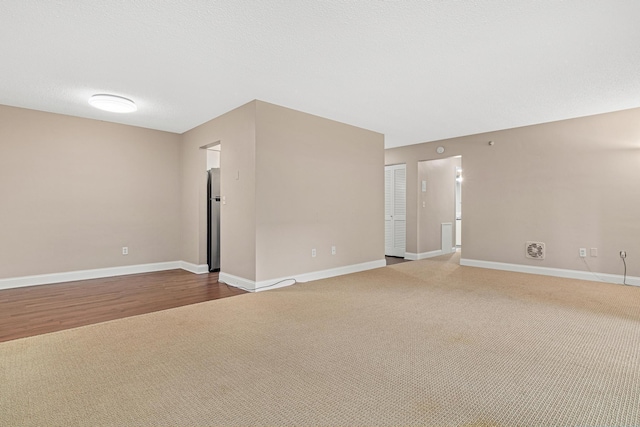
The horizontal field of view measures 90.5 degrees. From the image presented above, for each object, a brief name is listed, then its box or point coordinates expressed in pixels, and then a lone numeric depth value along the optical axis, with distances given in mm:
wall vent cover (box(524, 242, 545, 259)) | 5129
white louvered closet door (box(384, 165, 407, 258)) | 7133
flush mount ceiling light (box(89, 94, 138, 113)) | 3818
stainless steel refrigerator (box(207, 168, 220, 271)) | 5555
